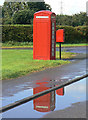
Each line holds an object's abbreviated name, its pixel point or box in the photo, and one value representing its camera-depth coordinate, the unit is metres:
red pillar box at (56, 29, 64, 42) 16.61
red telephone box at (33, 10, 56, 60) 16.19
